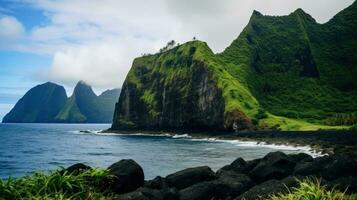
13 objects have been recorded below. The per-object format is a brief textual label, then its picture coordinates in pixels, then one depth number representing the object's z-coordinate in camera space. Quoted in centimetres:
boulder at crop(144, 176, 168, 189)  1827
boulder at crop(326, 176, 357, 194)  1477
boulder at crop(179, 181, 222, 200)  1644
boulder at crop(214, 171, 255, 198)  1719
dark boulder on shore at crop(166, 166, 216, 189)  1891
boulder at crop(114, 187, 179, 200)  1448
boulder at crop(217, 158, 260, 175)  2183
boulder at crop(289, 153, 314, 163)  2272
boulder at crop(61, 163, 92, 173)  1591
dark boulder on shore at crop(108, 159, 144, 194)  1645
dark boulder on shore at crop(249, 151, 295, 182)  1959
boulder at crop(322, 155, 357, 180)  1711
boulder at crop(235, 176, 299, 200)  1486
